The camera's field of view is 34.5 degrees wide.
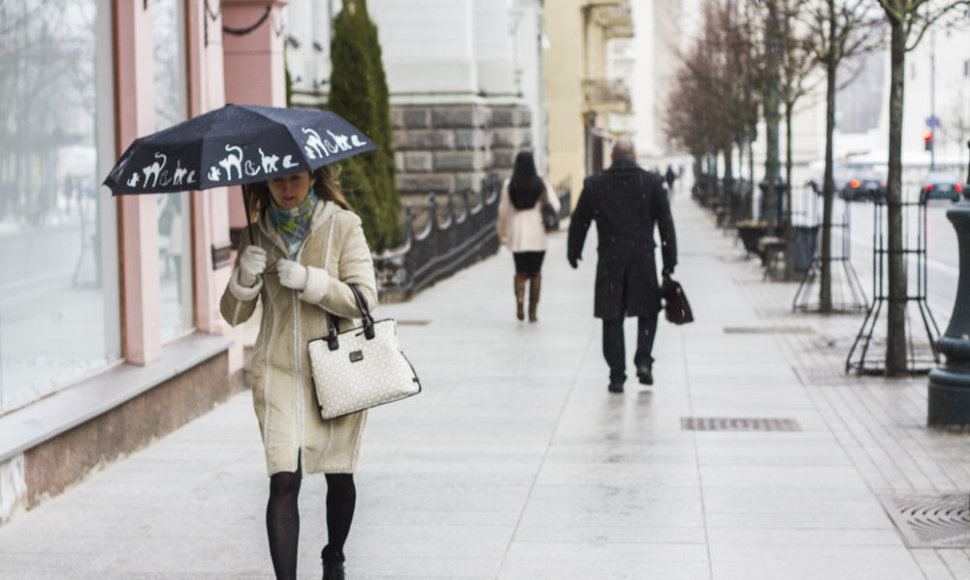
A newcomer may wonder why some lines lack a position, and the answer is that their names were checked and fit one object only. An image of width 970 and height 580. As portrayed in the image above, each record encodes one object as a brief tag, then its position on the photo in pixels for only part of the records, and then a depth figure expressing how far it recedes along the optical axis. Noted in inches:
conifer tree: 850.8
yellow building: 2042.3
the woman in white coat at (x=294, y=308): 208.1
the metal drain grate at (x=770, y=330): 601.6
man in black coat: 434.3
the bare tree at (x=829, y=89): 632.7
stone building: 1154.0
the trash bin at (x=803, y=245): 826.8
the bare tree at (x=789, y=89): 759.1
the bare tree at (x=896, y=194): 440.8
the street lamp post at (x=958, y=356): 359.3
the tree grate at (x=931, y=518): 259.0
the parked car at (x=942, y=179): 2319.5
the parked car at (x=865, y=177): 2663.4
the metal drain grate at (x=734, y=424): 378.9
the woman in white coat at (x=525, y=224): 639.1
